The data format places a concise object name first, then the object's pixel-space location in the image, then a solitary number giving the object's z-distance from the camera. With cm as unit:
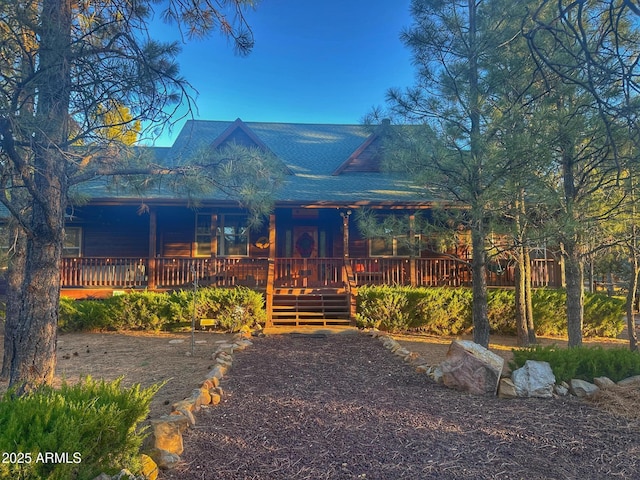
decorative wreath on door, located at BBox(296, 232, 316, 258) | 1351
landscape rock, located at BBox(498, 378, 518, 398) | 438
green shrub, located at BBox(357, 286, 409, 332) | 926
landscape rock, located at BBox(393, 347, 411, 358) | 635
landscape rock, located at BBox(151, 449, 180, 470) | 272
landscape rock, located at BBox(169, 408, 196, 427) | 348
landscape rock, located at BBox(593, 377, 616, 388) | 445
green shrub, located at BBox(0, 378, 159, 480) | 195
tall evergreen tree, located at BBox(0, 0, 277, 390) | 343
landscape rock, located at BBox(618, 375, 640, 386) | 448
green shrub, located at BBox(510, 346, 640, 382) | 462
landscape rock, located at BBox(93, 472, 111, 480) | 218
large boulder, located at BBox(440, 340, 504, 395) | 448
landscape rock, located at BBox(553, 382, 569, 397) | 445
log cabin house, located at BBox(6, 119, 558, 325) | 1073
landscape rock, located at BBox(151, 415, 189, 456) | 288
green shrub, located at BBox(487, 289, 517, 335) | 977
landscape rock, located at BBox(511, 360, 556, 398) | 439
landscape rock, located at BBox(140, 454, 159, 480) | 254
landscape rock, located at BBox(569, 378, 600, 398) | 438
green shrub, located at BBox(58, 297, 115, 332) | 913
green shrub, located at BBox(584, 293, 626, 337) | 1030
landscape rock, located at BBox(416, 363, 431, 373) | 537
